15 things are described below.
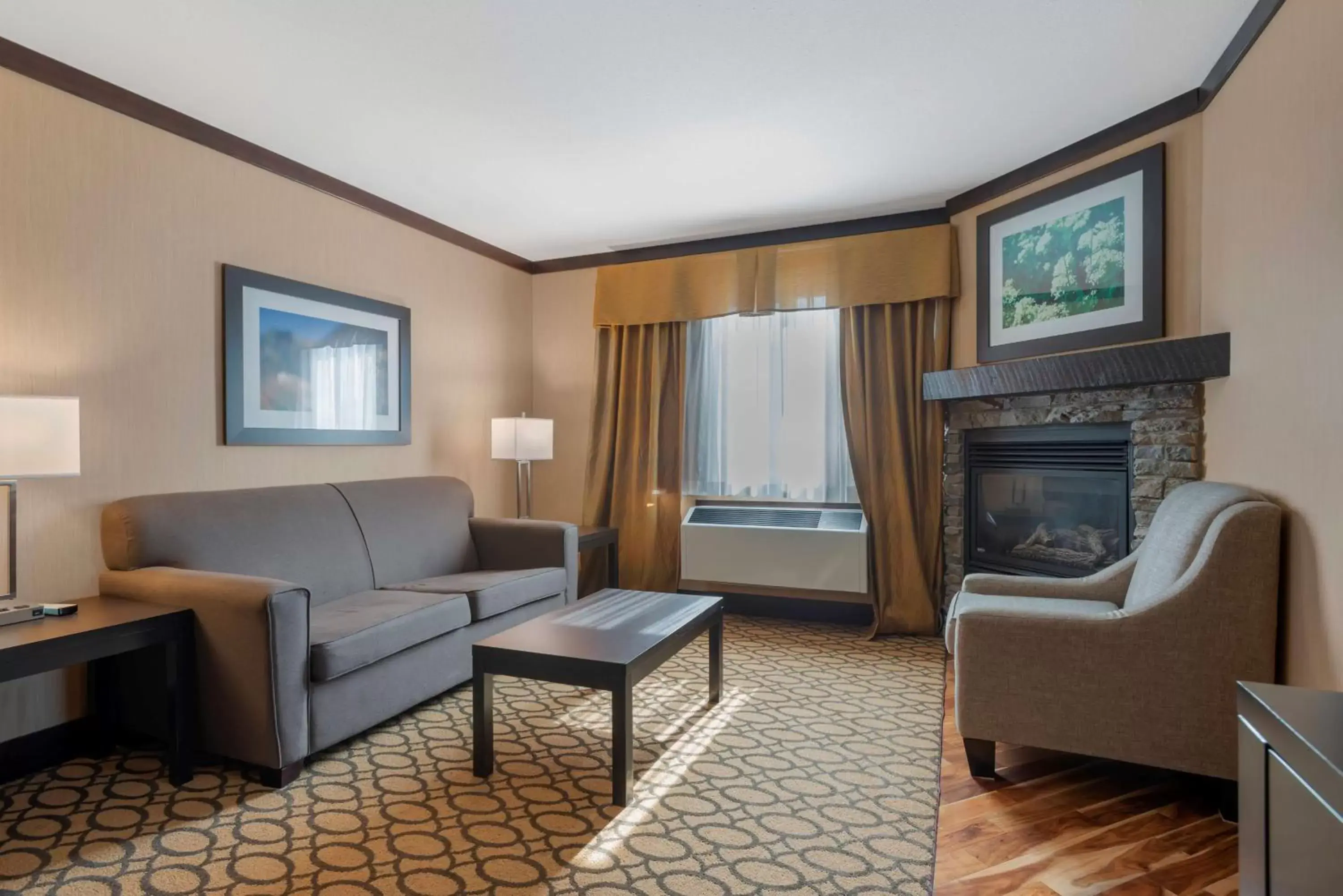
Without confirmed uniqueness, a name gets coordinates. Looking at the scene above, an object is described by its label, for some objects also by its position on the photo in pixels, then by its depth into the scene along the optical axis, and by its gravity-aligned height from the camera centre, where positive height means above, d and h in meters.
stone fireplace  2.98 -0.14
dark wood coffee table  2.16 -0.67
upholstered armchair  2.07 -0.64
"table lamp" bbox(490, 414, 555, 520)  4.41 +0.03
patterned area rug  1.81 -1.08
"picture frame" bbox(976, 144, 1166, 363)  3.05 +0.84
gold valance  4.04 +1.01
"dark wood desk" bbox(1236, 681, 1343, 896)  0.96 -0.51
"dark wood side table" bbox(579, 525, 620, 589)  4.35 -0.61
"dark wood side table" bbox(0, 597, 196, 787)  1.96 -0.58
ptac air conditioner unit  4.17 -0.63
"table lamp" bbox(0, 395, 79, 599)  2.09 +0.01
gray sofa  2.28 -0.61
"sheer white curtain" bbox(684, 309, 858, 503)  4.42 +0.22
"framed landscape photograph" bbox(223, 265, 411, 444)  3.18 +0.39
